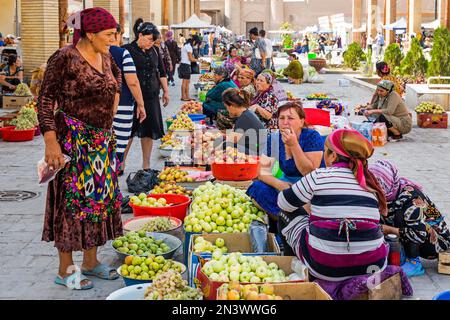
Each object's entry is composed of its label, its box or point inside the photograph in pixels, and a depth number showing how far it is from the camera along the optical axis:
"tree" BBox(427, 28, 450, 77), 17.95
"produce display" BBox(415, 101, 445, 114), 13.16
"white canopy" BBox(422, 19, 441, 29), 41.32
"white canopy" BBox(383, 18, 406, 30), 32.50
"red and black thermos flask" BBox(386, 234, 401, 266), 4.96
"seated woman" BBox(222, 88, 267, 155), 6.64
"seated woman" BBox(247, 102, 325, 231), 5.07
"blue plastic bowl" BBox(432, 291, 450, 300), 3.50
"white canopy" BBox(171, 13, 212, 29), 29.52
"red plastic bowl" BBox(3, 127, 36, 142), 11.16
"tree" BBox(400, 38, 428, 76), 20.39
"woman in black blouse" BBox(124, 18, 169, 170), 7.70
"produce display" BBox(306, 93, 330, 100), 13.17
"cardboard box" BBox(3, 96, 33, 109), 14.12
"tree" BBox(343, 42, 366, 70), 30.41
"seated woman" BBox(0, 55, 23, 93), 14.84
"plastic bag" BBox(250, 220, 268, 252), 4.70
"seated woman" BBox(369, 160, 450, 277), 5.16
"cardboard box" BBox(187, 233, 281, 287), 4.73
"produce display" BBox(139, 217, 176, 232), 5.46
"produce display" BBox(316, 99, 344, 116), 11.25
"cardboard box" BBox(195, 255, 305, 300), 3.79
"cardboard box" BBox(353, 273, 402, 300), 4.16
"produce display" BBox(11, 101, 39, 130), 11.29
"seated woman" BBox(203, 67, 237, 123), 9.56
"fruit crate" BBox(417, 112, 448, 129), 13.02
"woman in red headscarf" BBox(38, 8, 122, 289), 4.44
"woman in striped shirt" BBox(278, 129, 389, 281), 4.09
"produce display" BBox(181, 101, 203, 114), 11.59
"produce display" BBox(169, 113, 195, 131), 9.85
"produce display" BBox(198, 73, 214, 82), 18.09
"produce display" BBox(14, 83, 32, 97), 14.17
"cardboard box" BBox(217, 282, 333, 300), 3.74
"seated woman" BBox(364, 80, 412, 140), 10.95
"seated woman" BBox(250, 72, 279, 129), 7.91
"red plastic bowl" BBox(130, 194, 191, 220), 5.88
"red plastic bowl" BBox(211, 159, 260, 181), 6.52
